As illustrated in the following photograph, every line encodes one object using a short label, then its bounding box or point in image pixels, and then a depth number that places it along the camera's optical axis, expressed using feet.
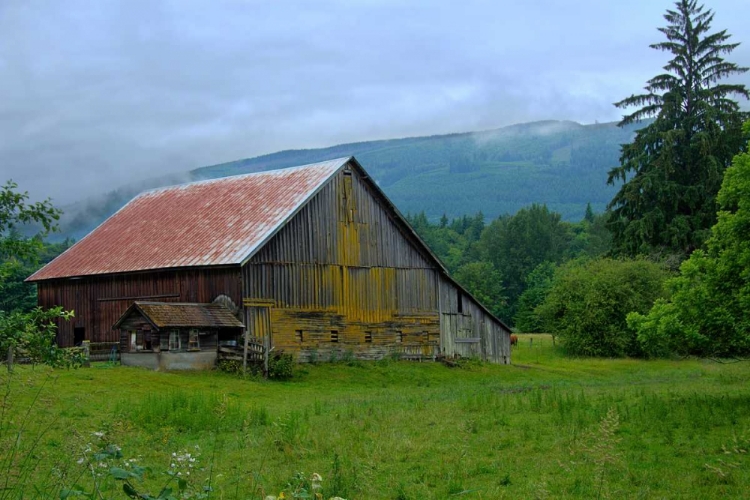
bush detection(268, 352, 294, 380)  117.29
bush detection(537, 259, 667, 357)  174.81
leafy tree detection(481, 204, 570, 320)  403.13
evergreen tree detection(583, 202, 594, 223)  538.30
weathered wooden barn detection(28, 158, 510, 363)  126.82
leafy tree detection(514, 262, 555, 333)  291.34
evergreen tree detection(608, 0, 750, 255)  187.21
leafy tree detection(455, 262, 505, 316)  352.90
